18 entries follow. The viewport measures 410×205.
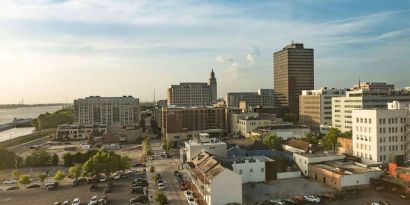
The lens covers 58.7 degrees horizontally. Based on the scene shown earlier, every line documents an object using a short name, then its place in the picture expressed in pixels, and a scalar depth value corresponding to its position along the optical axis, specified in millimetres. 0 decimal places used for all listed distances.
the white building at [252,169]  53828
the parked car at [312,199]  45438
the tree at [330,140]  76125
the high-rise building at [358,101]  99562
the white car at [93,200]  45912
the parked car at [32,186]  57059
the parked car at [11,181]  60850
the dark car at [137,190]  51556
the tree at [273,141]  81200
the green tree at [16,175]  59581
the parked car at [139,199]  46325
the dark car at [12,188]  56250
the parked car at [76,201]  46281
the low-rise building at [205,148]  62906
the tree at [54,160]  77438
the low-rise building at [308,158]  58594
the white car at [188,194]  48331
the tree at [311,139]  84500
